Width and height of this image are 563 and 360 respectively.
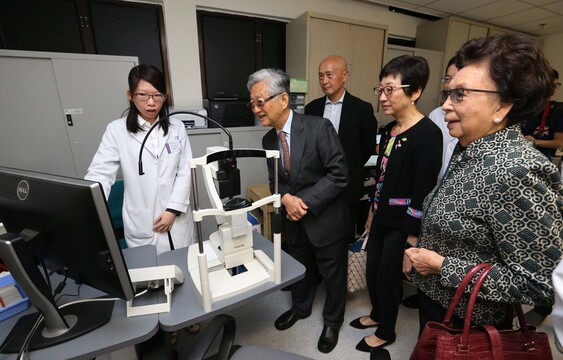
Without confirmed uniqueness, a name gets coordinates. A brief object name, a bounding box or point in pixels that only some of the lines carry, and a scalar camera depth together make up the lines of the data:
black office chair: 0.88
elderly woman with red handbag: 0.66
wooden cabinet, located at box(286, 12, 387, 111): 2.84
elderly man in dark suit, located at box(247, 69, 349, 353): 1.33
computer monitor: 0.65
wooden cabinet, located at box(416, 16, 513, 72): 3.63
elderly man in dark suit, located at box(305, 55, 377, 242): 1.99
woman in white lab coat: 1.36
